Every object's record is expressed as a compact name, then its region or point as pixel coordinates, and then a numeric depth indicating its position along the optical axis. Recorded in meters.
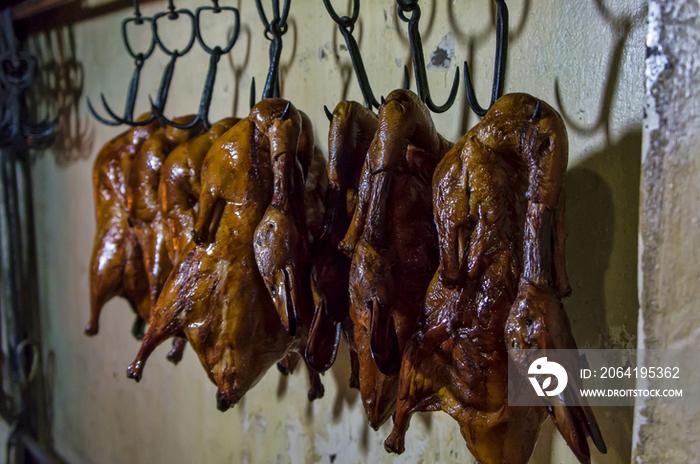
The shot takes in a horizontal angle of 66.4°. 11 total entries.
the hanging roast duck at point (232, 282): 0.82
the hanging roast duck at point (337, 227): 0.75
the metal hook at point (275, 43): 0.92
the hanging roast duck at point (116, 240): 1.17
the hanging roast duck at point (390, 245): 0.68
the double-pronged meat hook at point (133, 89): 1.18
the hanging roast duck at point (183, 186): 0.98
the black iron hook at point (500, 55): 0.75
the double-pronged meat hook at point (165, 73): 1.11
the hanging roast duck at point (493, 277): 0.60
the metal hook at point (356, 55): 0.89
